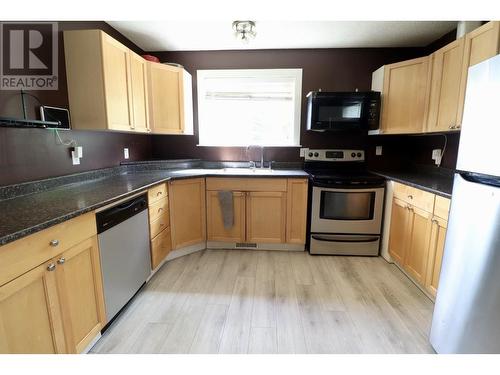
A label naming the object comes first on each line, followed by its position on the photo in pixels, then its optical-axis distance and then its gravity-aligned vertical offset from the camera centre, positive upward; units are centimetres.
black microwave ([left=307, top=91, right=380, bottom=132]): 260 +46
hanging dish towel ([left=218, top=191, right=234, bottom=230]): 261 -62
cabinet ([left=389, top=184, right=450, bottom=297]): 174 -68
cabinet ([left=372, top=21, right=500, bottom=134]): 175 +65
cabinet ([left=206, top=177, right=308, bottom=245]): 259 -66
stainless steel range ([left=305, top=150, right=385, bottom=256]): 247 -65
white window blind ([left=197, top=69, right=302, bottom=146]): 300 +57
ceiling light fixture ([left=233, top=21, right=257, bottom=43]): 207 +106
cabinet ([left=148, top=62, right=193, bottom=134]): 252 +57
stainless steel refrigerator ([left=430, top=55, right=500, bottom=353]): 100 -35
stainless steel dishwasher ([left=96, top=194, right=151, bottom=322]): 146 -69
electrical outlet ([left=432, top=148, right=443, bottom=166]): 247 -3
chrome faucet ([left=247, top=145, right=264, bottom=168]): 307 -11
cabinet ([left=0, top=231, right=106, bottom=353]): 92 -71
